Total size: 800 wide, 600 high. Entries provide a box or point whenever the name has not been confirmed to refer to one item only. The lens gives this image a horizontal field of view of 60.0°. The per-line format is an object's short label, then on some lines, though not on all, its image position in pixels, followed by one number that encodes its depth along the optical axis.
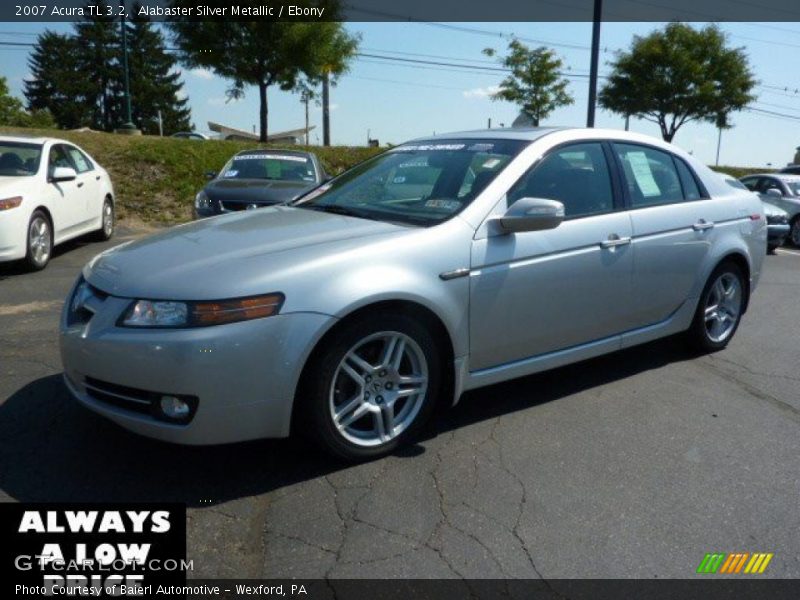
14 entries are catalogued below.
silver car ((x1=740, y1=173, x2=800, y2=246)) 13.46
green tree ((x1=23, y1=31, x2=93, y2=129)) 66.00
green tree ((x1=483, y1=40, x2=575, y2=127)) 27.28
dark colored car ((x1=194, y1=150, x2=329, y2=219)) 8.53
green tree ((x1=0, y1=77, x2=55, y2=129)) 54.22
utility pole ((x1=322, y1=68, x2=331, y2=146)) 27.73
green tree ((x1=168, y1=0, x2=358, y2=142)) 21.03
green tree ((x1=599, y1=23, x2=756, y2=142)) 28.25
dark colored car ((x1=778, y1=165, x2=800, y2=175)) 18.27
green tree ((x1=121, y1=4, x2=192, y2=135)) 67.00
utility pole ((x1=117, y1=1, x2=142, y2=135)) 20.83
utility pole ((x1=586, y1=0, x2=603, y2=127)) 14.81
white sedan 7.37
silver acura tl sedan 2.87
